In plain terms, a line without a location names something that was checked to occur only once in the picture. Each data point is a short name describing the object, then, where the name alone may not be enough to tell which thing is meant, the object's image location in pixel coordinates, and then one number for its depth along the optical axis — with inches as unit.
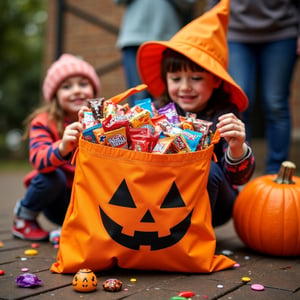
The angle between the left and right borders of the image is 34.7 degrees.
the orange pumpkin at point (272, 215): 88.4
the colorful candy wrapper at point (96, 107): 80.4
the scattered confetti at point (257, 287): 67.0
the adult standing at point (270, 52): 122.9
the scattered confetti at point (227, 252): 92.4
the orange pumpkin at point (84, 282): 65.1
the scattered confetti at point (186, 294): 63.0
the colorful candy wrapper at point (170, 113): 82.7
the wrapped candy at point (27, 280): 66.1
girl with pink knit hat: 97.2
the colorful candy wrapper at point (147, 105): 81.0
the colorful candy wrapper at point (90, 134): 75.4
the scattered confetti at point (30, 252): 89.4
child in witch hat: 88.5
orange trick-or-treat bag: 72.0
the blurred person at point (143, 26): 139.3
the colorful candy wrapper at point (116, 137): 73.2
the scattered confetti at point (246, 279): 71.5
